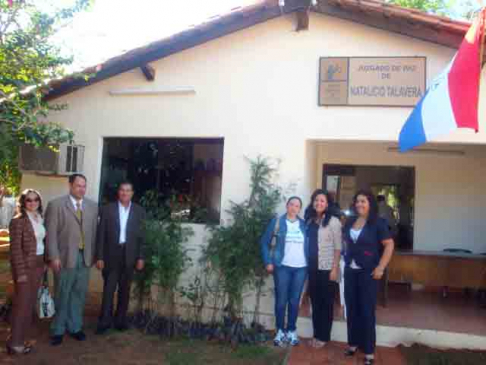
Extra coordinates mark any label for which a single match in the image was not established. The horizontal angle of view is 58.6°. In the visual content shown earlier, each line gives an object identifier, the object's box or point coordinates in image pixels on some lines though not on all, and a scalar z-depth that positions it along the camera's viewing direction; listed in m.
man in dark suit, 5.13
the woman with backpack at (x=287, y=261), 4.86
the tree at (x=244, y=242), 5.14
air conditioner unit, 5.94
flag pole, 4.19
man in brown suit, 4.89
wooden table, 6.66
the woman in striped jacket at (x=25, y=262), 4.49
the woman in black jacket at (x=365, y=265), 4.45
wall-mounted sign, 5.20
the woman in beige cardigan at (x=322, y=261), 4.75
